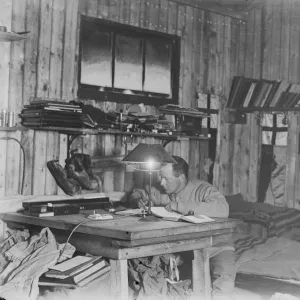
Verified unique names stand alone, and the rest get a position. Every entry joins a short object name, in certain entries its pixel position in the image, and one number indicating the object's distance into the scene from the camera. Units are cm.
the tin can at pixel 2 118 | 457
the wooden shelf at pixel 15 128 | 451
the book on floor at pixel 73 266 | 345
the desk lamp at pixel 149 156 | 421
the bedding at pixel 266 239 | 469
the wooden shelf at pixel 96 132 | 478
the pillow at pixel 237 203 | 623
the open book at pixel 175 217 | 400
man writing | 427
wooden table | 363
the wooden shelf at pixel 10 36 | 443
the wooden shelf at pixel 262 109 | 641
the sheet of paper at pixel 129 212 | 445
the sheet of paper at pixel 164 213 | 419
